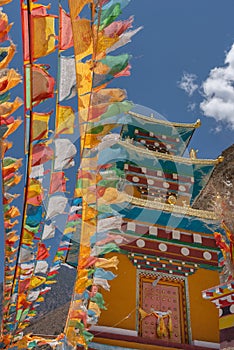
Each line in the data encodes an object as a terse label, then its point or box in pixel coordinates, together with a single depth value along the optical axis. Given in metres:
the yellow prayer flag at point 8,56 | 3.19
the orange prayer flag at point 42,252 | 5.28
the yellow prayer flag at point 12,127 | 3.57
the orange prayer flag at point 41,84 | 3.66
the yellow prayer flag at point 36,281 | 5.78
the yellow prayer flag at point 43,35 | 3.47
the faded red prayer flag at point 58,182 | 4.42
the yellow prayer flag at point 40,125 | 3.90
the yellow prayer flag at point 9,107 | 3.44
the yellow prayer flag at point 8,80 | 3.29
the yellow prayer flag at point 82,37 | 3.68
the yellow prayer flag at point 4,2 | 2.97
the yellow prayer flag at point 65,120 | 4.07
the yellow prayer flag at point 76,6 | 3.56
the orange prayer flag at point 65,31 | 3.73
